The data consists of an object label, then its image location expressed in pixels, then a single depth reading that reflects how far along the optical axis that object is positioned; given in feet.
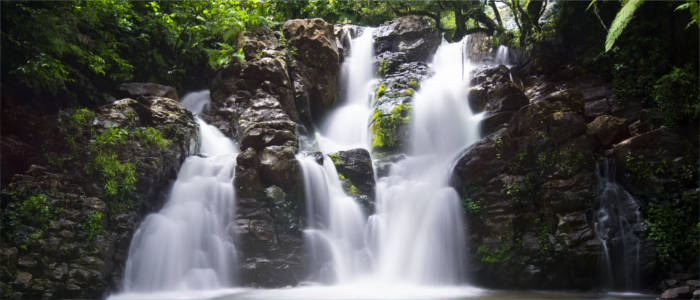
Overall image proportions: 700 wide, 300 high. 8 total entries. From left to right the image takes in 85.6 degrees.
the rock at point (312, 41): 41.21
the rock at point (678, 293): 19.09
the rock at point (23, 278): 16.78
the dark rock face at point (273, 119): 23.63
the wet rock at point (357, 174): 28.45
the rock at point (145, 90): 31.27
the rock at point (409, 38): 46.96
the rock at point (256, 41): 38.81
